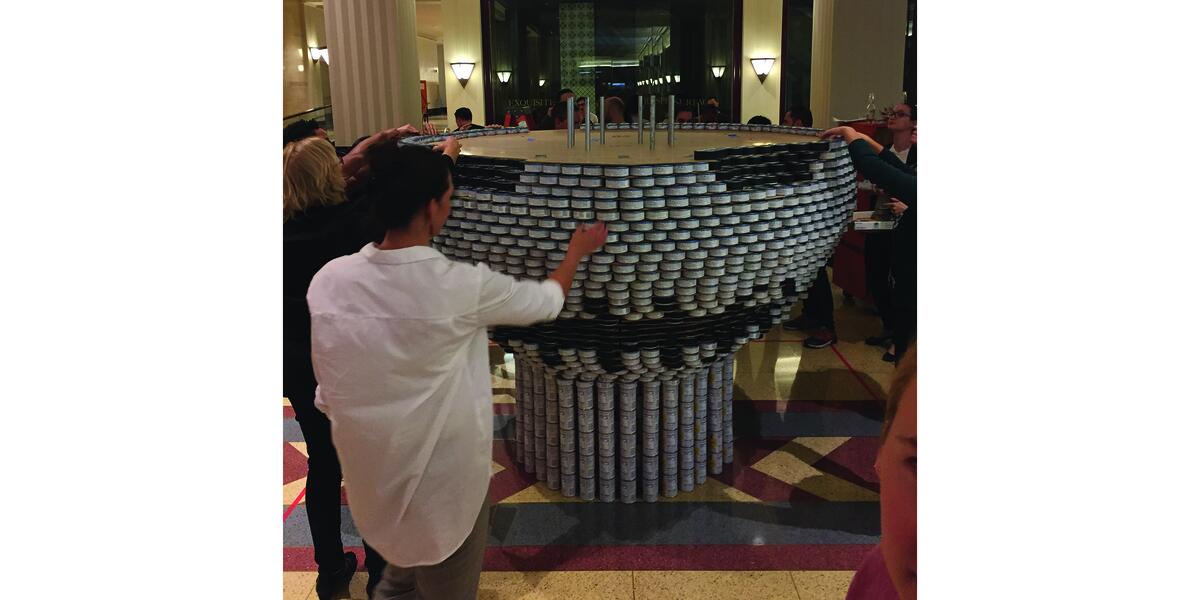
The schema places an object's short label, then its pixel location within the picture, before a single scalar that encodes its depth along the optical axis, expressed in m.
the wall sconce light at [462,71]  8.73
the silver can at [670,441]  2.16
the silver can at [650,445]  2.14
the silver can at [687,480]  2.23
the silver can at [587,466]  2.13
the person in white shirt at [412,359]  1.04
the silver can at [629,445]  2.12
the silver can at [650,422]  2.12
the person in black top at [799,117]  4.80
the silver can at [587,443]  2.11
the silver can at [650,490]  2.17
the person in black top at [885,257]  2.73
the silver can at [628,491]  2.16
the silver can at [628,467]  2.14
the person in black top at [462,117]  5.56
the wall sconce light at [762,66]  8.94
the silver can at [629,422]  2.08
